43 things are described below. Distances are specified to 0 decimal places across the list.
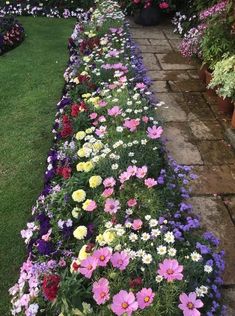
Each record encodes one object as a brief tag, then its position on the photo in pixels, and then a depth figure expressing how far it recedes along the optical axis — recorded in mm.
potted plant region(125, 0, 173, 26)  4802
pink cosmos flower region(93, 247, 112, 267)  1357
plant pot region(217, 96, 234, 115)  2959
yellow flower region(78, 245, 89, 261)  1434
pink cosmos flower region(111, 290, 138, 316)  1204
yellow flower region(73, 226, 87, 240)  1579
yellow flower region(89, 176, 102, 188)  1787
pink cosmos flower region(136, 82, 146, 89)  2584
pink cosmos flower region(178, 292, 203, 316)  1223
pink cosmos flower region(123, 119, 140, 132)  2110
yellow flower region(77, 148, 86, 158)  2037
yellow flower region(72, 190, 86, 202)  1751
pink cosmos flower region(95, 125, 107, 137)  2170
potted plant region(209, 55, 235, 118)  2714
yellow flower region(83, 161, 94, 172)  1891
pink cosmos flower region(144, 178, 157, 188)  1726
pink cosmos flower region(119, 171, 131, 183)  1778
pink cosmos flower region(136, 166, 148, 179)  1784
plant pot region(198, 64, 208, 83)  3442
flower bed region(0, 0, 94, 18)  5546
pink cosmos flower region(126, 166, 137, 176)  1797
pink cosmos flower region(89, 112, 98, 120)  2381
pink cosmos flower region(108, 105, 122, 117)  2279
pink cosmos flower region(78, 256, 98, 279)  1337
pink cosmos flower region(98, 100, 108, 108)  2447
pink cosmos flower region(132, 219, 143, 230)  1563
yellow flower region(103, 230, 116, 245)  1467
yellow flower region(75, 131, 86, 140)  2188
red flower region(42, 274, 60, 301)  1352
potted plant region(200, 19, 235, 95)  3121
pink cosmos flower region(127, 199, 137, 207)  1681
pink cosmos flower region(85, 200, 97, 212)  1689
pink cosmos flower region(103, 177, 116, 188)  1776
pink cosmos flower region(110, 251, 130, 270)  1357
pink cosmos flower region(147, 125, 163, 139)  2015
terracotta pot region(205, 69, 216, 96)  3256
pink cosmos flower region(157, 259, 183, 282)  1295
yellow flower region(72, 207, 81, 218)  1743
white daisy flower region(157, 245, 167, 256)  1412
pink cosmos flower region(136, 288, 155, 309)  1224
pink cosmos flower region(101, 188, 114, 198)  1717
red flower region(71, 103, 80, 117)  2497
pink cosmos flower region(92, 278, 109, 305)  1259
